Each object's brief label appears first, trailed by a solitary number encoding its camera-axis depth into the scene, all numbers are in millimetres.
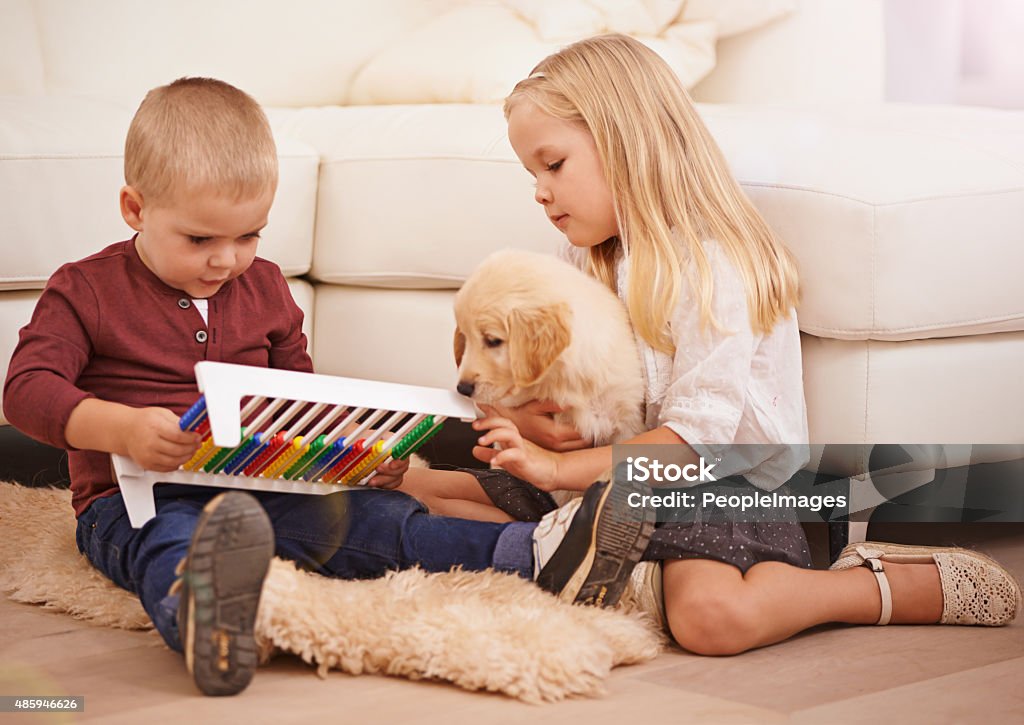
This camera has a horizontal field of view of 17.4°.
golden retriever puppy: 3420
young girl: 3372
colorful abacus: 3235
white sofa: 3498
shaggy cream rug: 3181
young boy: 3317
